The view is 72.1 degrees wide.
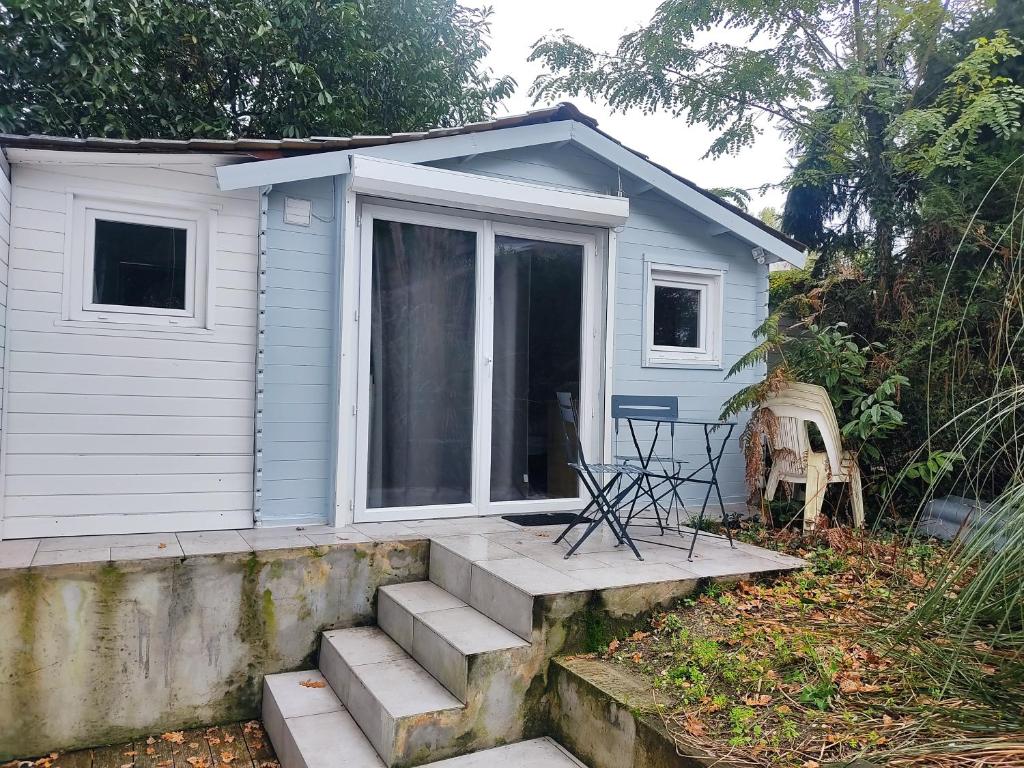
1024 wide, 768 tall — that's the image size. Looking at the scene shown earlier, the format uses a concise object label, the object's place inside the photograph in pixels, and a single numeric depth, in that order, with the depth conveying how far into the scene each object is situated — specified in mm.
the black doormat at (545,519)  4867
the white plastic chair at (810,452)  4836
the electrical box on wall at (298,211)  4562
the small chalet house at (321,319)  4043
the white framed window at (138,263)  4109
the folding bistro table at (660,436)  4457
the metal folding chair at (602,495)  3912
